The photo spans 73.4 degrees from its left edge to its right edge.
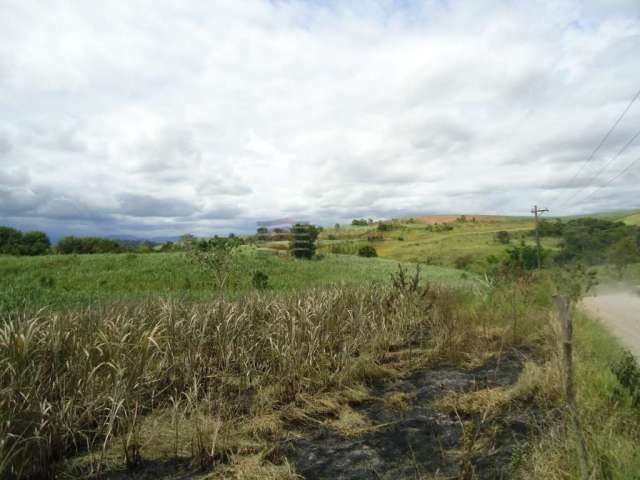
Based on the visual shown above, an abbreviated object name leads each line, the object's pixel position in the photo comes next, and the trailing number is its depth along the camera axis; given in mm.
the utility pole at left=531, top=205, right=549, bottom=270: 36484
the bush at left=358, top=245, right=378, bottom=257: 47188
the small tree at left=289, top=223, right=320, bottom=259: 36625
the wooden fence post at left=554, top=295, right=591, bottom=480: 2787
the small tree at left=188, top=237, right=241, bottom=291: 11867
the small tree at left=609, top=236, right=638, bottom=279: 30969
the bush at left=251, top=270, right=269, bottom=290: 15406
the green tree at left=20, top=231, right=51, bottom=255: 34906
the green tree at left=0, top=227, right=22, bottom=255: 34000
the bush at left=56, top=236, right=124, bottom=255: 36156
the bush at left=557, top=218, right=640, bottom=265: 34844
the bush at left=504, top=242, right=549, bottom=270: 39625
